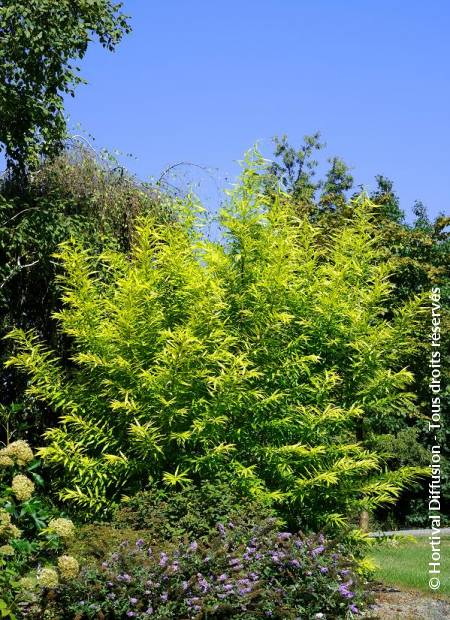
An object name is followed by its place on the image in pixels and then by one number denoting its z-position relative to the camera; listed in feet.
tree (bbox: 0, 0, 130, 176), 29.99
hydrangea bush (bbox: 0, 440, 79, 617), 18.24
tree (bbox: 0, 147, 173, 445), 33.32
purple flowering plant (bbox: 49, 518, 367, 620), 16.72
